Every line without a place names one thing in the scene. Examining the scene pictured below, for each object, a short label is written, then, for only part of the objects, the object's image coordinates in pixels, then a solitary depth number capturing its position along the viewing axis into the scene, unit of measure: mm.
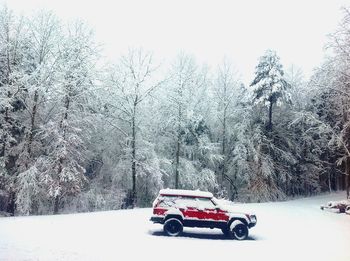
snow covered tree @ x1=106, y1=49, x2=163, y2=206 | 32750
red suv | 16250
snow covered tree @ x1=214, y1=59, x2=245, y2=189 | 39656
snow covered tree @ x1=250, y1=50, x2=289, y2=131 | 38281
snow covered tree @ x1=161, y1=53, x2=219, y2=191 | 35562
